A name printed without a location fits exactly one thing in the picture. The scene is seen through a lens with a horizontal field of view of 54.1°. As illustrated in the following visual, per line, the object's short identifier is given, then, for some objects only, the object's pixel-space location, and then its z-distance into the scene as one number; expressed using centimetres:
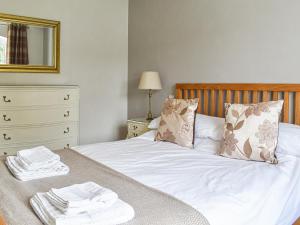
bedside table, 325
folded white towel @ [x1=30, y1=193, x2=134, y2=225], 97
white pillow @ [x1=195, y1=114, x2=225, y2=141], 234
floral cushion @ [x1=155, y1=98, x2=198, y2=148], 238
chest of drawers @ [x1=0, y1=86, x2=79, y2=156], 298
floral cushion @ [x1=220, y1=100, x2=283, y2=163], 190
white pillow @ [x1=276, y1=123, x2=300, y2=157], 192
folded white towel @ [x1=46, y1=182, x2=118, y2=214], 102
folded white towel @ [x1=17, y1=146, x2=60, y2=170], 160
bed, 129
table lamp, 327
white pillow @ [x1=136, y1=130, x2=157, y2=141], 267
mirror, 323
